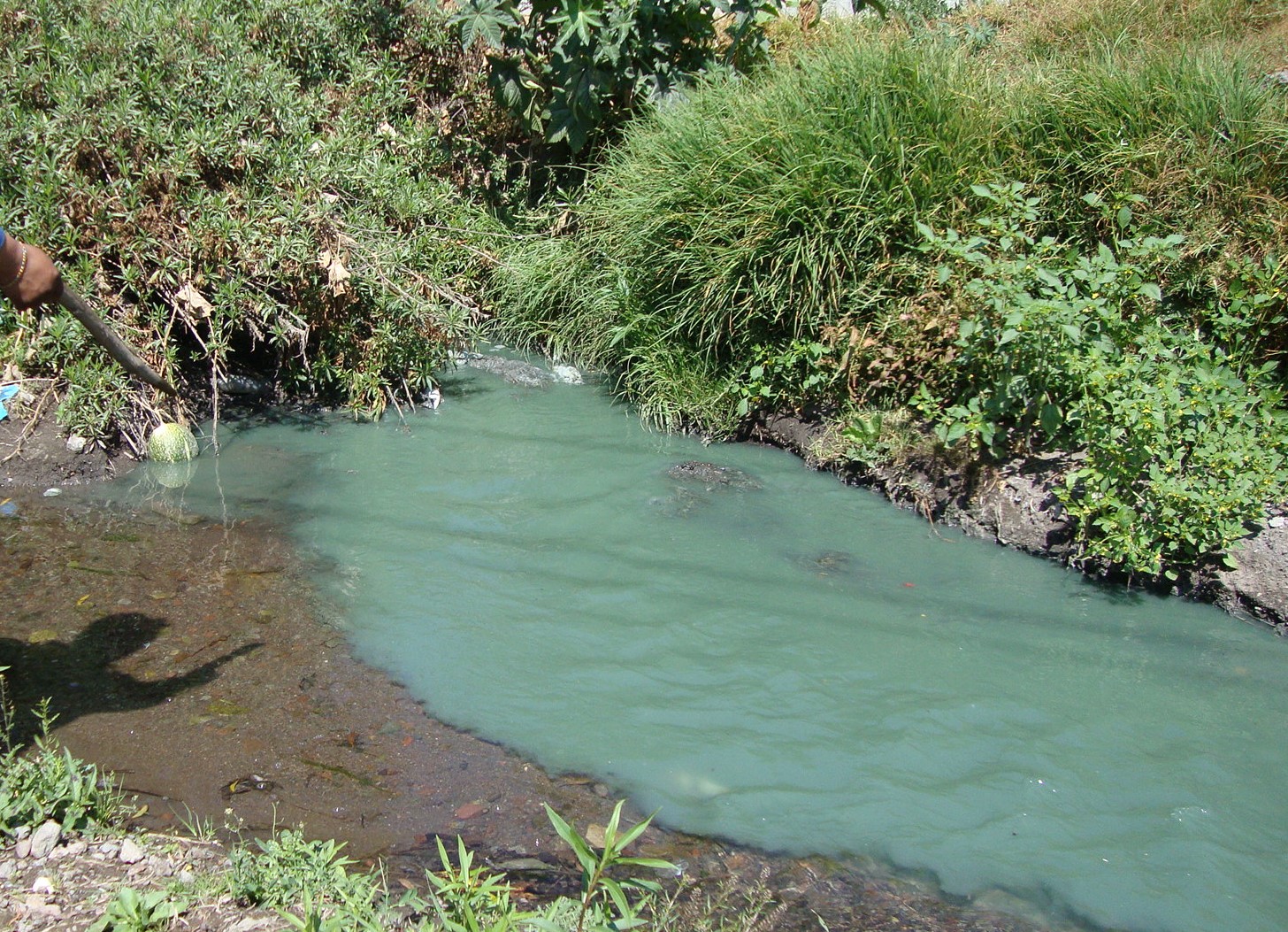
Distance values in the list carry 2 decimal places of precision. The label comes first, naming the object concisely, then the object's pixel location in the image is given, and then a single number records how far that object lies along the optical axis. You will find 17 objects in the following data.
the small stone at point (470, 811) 3.51
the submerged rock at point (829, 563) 5.22
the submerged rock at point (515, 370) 7.78
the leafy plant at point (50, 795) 3.01
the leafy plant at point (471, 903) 2.39
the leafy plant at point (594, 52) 7.82
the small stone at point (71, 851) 2.95
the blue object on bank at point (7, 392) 5.70
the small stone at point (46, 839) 2.94
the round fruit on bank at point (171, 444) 6.02
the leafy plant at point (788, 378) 6.43
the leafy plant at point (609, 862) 2.14
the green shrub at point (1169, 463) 4.92
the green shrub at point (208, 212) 6.26
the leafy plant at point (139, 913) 2.62
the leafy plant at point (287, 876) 2.75
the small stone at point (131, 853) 2.97
